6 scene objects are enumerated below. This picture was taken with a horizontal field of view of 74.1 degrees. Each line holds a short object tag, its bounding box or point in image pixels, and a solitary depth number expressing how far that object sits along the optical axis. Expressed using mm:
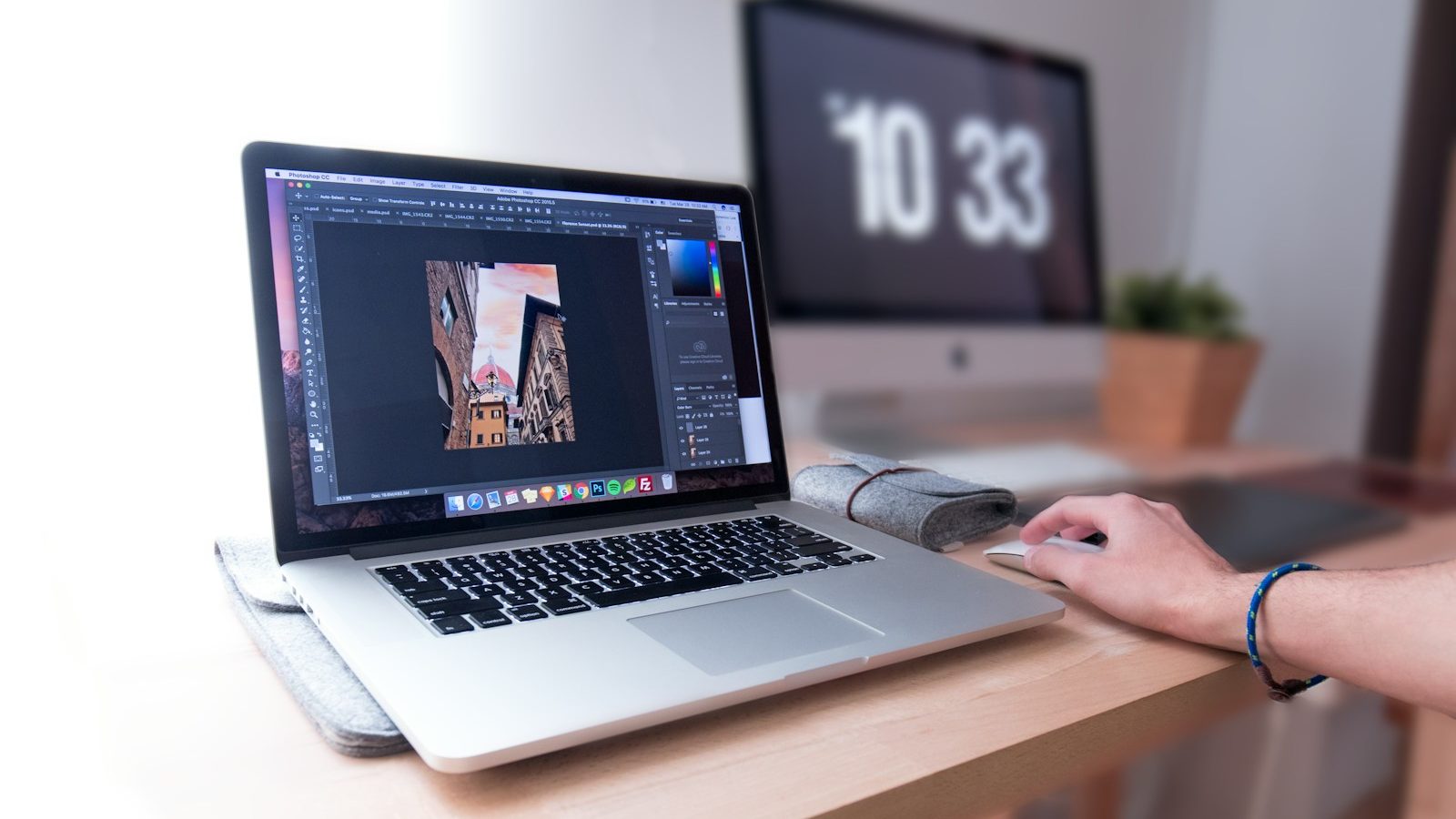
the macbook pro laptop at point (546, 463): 455
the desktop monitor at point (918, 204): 1091
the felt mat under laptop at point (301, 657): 405
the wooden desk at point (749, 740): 378
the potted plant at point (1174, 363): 1440
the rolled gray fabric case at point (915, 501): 722
